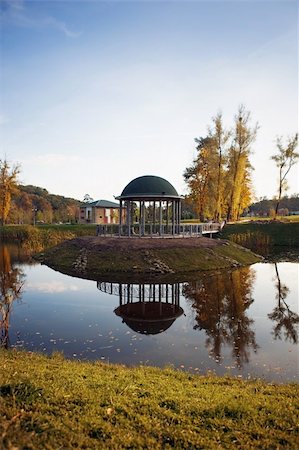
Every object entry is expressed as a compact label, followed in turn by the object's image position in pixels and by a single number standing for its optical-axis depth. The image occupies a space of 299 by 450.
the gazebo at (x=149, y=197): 26.77
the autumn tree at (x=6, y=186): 47.33
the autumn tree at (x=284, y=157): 46.00
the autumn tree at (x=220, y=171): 42.25
